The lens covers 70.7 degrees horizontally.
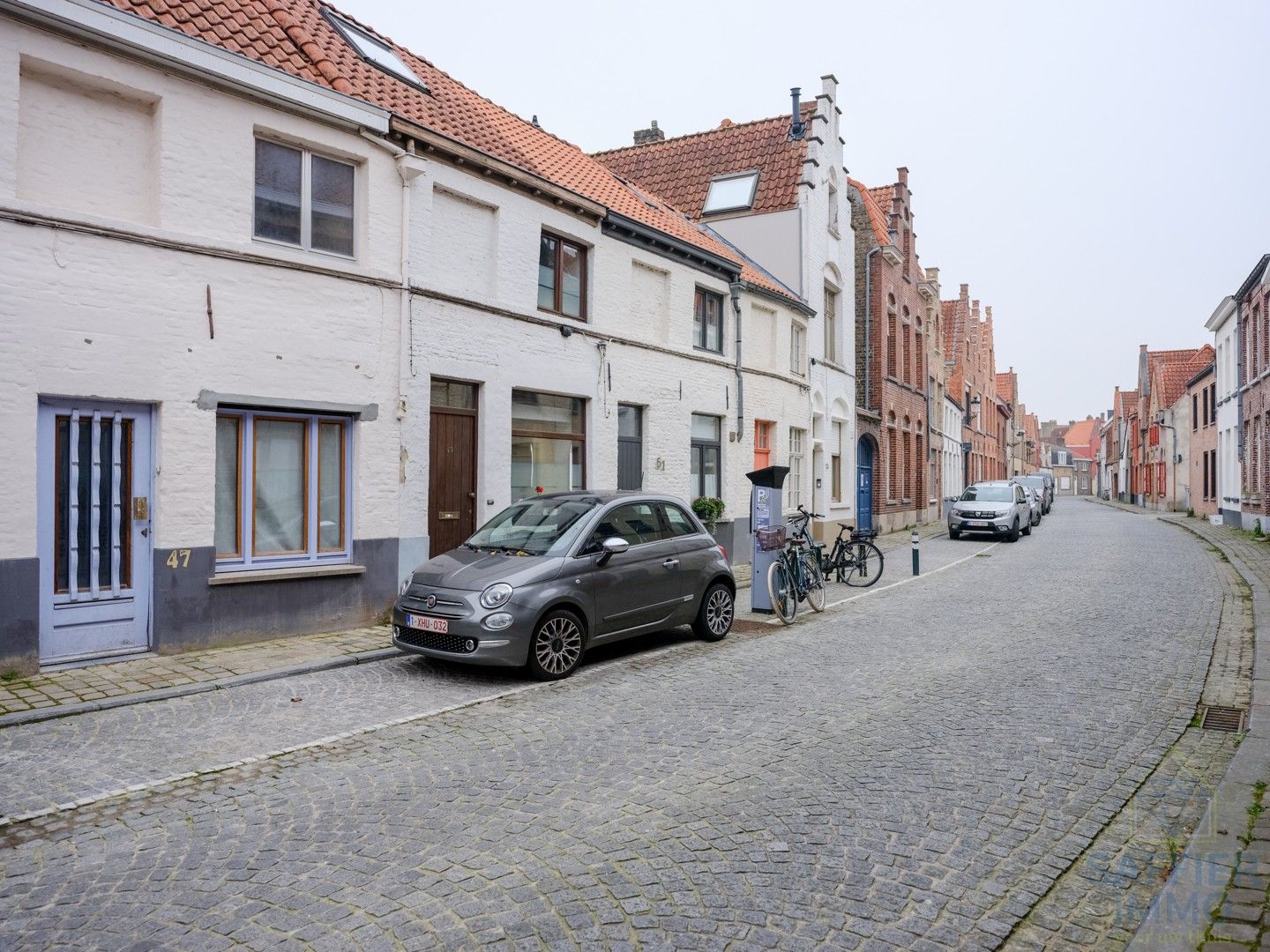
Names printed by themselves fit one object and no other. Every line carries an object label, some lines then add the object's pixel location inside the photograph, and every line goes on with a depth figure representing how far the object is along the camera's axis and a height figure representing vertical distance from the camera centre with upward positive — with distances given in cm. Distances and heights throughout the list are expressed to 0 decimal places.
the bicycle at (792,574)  1138 -115
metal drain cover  652 -174
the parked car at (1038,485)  4162 +13
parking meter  1218 -25
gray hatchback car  783 -95
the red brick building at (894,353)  2720 +442
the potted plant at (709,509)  1639 -43
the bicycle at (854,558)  1503 -120
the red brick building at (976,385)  4778 +613
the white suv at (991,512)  2494 -70
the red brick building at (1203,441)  3547 +199
